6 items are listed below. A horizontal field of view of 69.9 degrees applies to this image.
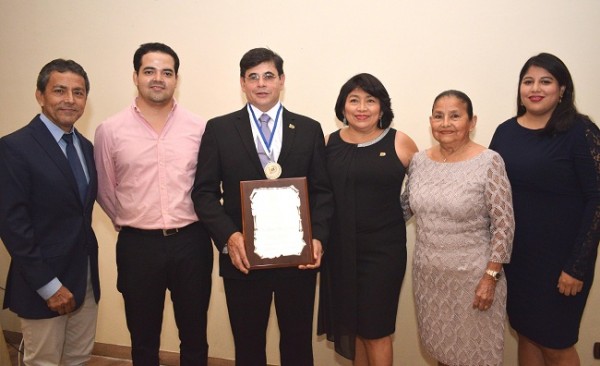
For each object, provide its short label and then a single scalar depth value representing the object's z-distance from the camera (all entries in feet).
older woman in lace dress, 6.59
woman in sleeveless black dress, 7.36
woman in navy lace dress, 6.61
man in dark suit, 7.00
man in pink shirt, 7.21
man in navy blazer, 6.33
